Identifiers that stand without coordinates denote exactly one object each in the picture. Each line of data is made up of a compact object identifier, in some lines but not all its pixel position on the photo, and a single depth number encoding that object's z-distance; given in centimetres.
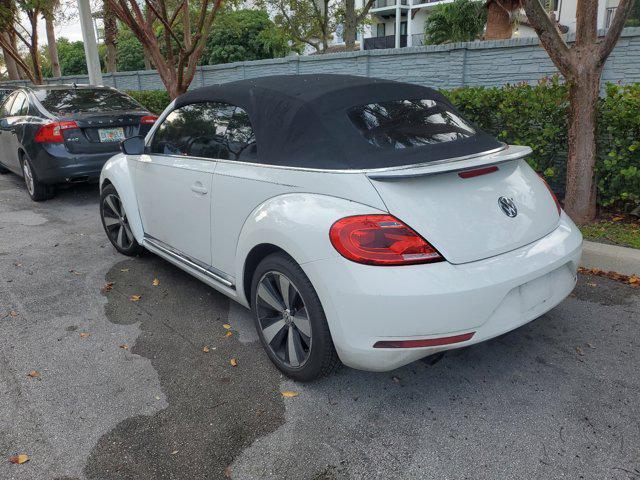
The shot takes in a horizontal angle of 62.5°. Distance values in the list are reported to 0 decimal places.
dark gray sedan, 687
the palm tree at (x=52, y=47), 1988
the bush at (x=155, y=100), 1316
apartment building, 2798
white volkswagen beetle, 240
